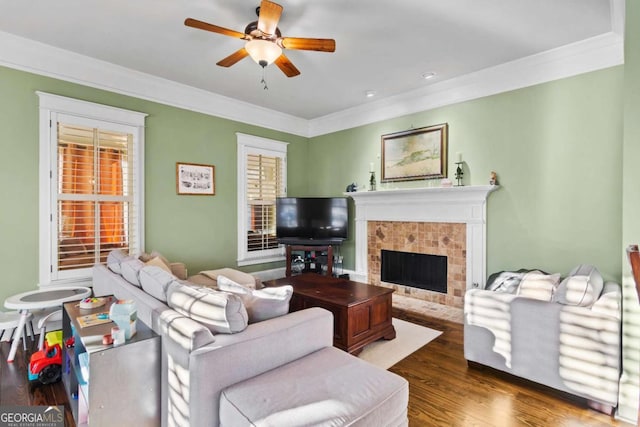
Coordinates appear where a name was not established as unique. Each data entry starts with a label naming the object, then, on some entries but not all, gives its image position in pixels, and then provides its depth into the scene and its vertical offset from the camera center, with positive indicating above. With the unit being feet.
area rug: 9.41 -4.30
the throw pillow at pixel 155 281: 6.81 -1.53
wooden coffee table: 9.46 -2.99
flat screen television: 17.03 -0.32
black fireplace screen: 14.46 -2.74
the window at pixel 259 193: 16.65 +1.08
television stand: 16.49 -2.38
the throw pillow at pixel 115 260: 9.70 -1.55
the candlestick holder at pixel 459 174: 13.58 +1.69
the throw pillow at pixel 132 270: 8.04 -1.52
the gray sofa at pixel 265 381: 4.66 -2.83
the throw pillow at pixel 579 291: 7.19 -1.78
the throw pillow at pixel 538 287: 7.86 -1.86
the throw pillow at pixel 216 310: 5.48 -1.73
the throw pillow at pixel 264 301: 6.31 -1.78
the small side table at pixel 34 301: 8.79 -2.54
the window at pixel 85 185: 11.07 +1.02
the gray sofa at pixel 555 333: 6.75 -2.78
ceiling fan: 7.87 +4.63
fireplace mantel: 13.01 +0.11
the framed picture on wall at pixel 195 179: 14.42 +1.57
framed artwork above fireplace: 14.25 +2.82
